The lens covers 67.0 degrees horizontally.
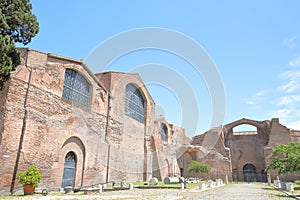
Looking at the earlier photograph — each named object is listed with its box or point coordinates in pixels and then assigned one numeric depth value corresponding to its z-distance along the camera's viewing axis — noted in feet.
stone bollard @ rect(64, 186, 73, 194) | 39.22
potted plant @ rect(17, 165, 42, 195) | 34.50
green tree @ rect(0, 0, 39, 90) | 26.71
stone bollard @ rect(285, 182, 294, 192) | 45.61
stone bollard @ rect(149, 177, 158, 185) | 60.36
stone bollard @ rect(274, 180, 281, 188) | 57.93
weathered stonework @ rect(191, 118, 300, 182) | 102.99
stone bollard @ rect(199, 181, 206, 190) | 48.99
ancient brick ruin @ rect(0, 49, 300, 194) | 38.55
